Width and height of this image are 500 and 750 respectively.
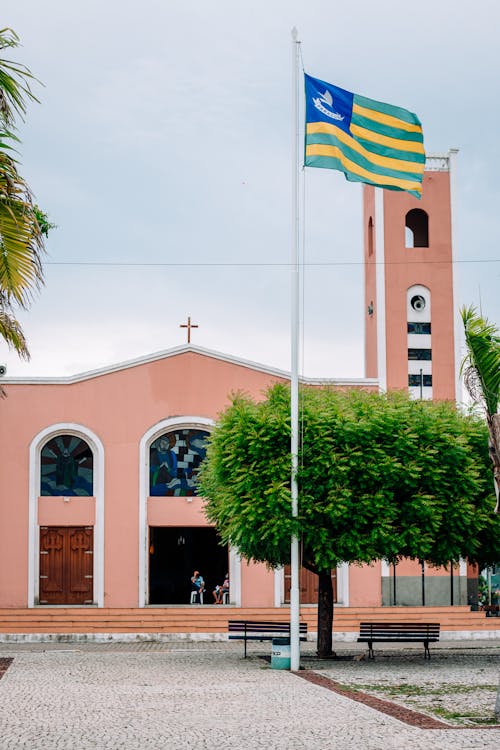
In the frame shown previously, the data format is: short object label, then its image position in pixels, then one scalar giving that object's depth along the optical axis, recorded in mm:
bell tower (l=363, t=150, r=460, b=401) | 37500
